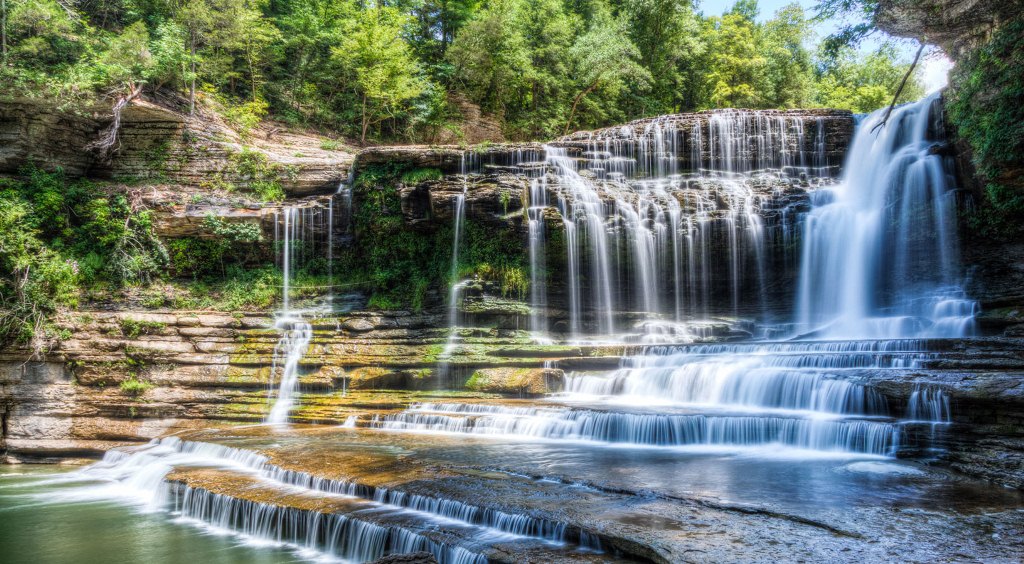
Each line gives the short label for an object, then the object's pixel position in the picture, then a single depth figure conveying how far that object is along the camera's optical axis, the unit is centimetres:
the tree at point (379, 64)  2191
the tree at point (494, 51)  2398
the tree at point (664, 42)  2761
